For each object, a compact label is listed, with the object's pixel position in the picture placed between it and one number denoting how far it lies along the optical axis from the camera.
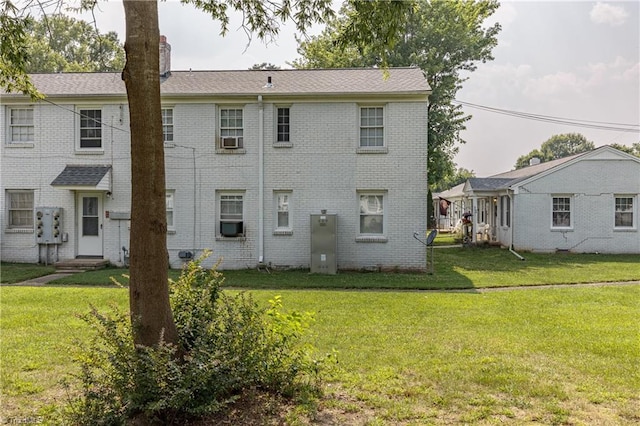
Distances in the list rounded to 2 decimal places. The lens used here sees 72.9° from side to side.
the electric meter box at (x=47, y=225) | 14.28
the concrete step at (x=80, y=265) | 13.83
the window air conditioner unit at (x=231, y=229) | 14.06
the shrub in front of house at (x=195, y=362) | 3.31
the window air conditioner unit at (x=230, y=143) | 14.19
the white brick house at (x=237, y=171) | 13.94
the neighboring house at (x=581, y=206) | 18.94
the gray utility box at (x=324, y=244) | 13.30
